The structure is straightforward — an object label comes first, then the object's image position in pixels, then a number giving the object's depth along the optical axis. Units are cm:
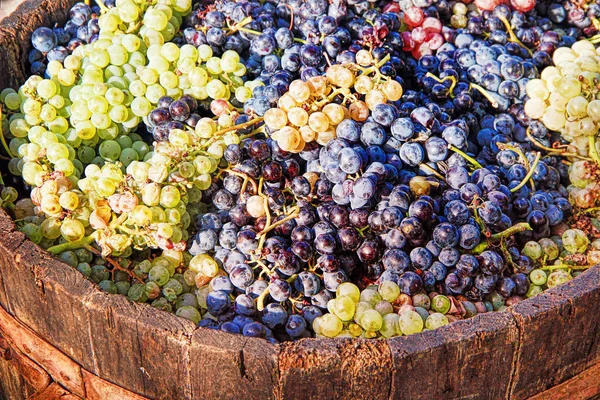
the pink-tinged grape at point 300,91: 107
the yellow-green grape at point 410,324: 101
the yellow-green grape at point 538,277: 107
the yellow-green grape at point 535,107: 117
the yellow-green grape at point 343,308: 102
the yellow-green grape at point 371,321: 101
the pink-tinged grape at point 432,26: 122
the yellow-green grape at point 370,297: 103
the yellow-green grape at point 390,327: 102
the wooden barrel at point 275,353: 96
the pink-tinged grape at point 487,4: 124
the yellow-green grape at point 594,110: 114
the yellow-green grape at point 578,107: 114
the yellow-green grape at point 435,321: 102
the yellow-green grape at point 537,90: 117
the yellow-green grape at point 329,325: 102
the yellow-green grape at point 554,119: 117
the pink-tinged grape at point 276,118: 108
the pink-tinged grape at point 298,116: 107
